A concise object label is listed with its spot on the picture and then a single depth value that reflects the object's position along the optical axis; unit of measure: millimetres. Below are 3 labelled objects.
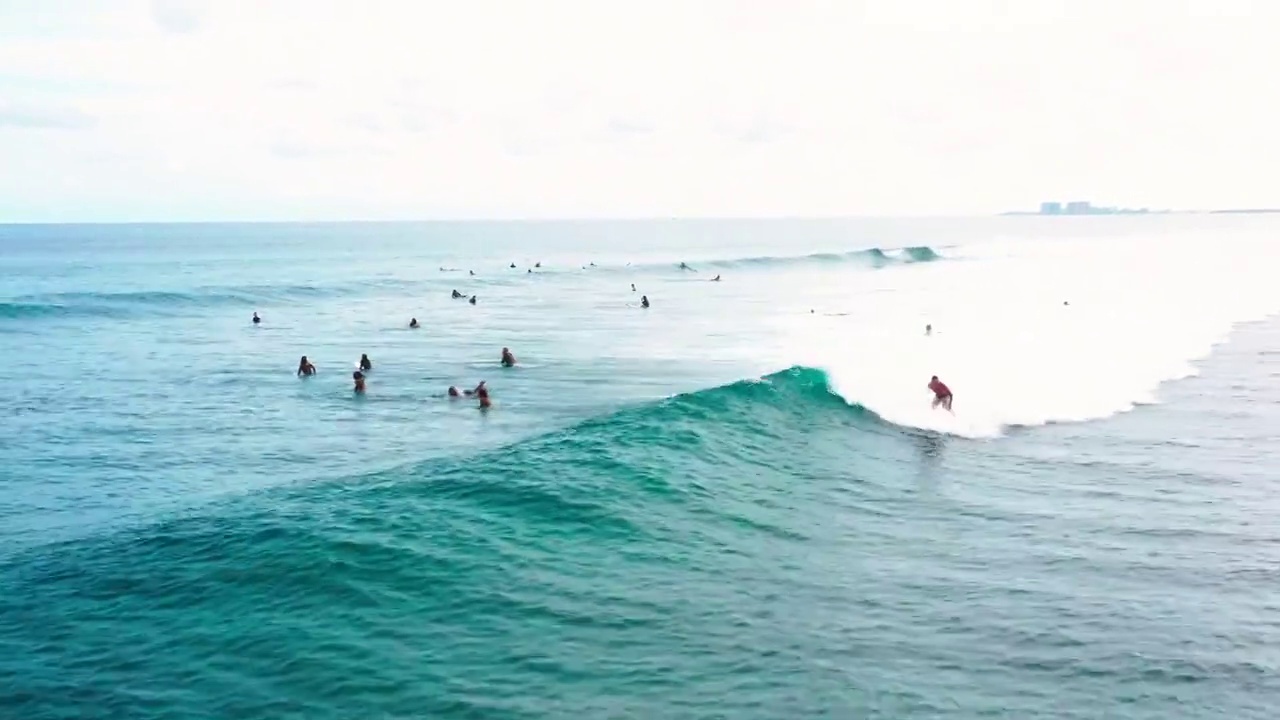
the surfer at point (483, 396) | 35344
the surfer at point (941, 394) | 32531
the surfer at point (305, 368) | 43594
